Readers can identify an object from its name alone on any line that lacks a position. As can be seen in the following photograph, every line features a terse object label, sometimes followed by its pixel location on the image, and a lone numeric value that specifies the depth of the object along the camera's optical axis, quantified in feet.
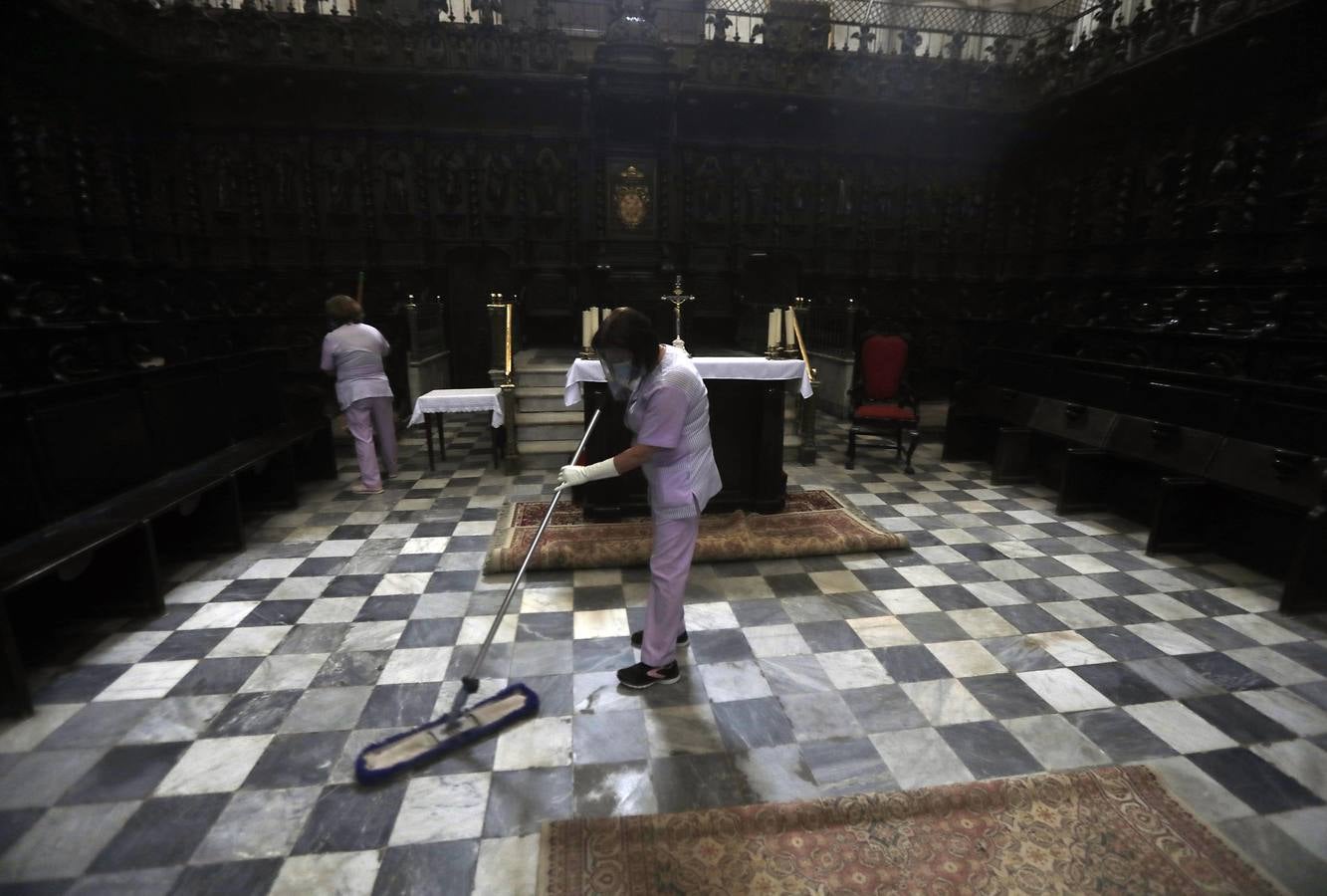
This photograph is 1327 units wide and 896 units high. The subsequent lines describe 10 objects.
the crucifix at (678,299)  21.36
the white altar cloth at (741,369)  16.69
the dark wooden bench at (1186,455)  14.14
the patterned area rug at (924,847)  6.97
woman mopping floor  9.45
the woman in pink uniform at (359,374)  19.25
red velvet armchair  23.63
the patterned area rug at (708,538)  15.10
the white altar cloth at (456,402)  22.85
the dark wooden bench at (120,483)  11.53
